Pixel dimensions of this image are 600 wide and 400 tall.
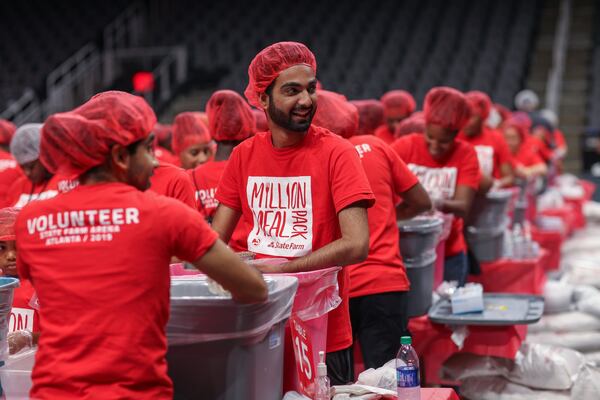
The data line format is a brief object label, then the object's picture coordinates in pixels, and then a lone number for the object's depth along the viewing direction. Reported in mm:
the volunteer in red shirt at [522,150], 9414
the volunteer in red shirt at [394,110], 6621
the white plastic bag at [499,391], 4836
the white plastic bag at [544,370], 4973
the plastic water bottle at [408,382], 2943
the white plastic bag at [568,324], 6207
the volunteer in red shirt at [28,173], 4604
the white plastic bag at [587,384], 4629
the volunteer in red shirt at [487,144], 6621
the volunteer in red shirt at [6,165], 4934
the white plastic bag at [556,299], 6500
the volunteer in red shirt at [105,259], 2172
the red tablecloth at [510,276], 6293
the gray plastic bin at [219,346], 2385
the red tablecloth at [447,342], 4703
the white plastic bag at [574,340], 5965
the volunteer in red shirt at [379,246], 3734
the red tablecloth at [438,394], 3057
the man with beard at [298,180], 2893
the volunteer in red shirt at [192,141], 5074
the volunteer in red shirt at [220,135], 4148
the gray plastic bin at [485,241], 6211
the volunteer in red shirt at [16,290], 3260
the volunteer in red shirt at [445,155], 4863
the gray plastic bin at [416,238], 4426
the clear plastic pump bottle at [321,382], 2816
